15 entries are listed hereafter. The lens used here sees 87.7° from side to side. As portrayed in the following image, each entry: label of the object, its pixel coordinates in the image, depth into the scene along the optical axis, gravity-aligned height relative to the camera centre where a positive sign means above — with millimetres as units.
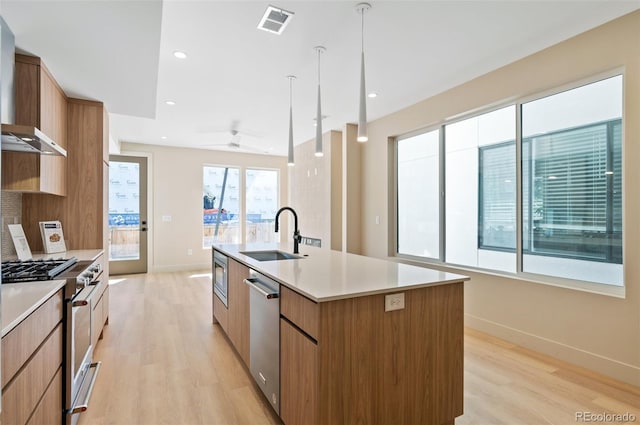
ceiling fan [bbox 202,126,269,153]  5427 +1255
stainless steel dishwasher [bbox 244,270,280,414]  1970 -774
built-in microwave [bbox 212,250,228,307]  3221 -636
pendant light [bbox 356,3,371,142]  2511 +767
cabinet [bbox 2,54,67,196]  2482 +727
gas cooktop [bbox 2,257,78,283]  1844 -340
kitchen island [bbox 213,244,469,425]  1581 -684
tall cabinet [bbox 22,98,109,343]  3178 +216
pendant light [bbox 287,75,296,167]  3590 +819
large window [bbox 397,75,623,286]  2738 +260
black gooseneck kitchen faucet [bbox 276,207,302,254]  3031 -224
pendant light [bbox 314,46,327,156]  3100 +739
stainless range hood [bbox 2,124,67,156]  1847 +461
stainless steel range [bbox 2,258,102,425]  1865 -612
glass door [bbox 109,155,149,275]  6562 -1
